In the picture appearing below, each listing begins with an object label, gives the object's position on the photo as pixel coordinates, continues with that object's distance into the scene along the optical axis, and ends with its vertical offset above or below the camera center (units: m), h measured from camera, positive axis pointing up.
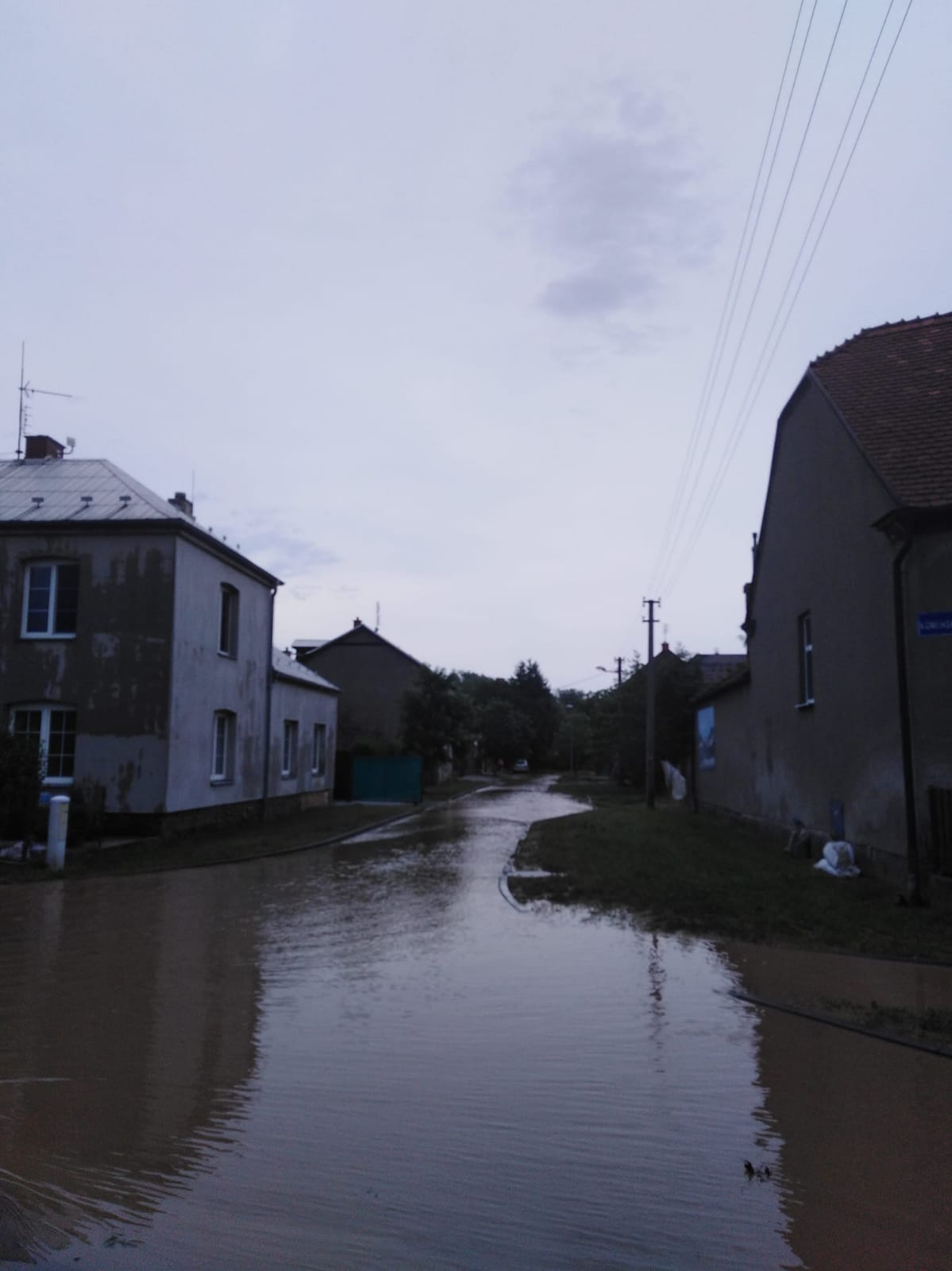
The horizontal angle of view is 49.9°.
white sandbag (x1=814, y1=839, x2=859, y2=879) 13.87 -1.20
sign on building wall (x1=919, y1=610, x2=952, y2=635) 11.19 +1.63
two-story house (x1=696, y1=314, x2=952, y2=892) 12.09 +2.41
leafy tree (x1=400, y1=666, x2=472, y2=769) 43.09 +2.43
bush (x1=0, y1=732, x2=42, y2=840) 16.08 -0.14
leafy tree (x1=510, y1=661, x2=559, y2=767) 89.06 +6.26
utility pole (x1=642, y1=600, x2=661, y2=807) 33.03 +1.13
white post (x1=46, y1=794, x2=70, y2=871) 15.27 -0.96
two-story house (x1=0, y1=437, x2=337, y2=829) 19.41 +2.48
